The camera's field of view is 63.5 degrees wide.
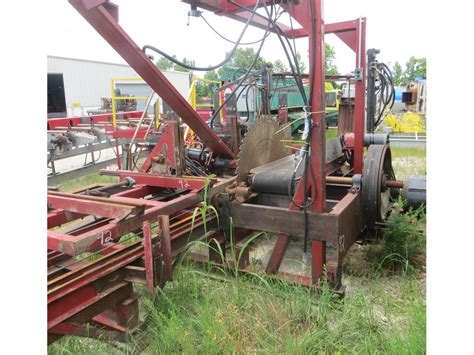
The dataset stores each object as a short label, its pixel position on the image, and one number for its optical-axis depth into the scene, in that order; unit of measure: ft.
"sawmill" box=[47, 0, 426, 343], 8.18
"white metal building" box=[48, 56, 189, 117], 73.97
